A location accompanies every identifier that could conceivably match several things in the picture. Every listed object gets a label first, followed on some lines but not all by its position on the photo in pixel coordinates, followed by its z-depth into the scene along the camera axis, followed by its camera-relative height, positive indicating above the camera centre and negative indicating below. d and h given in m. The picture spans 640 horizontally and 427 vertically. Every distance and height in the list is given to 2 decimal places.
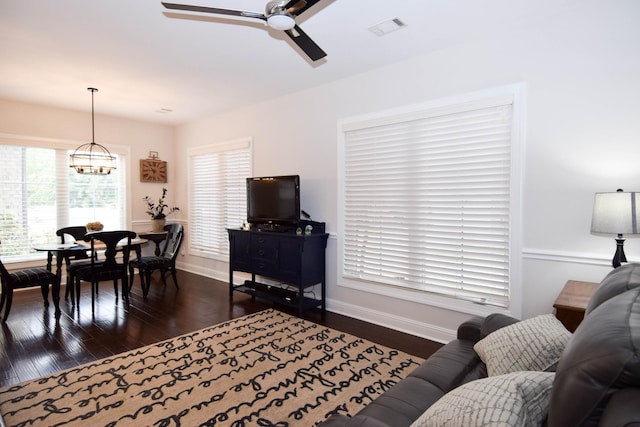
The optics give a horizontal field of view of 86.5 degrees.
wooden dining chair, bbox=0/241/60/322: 3.75 -0.91
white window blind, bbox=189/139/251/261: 5.53 +0.16
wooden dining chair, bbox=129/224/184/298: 4.91 -0.87
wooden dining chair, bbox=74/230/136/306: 4.18 -0.81
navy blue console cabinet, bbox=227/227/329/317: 4.02 -0.76
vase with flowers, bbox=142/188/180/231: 6.38 -0.17
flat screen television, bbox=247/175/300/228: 4.23 +0.03
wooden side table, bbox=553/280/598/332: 1.91 -0.58
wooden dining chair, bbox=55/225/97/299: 4.40 -0.72
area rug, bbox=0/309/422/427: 2.17 -1.35
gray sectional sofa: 0.72 -0.47
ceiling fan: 1.87 +1.09
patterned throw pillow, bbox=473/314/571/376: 1.38 -0.61
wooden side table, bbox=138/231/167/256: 5.84 -0.58
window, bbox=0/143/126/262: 5.11 +0.07
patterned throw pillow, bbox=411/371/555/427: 0.90 -0.56
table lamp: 2.03 -0.05
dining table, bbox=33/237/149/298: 4.20 -0.60
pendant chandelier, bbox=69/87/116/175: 4.74 +0.55
